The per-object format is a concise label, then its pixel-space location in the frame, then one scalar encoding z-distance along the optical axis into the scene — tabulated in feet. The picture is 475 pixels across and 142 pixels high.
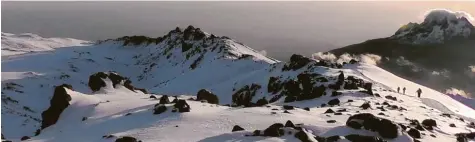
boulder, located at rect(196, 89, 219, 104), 199.62
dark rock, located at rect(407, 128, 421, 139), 122.42
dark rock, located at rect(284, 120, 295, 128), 113.81
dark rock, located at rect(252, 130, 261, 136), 106.11
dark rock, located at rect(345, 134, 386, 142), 108.99
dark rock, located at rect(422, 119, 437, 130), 146.08
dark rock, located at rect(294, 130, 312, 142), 102.82
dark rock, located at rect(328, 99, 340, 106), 186.19
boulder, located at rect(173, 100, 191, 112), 138.92
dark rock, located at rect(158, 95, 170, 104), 152.12
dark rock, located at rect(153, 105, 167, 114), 139.74
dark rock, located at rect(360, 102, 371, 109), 173.02
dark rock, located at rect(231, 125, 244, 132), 112.14
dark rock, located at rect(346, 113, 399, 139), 116.06
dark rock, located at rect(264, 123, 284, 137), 106.01
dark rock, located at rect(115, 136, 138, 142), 103.94
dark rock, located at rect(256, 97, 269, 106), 192.34
